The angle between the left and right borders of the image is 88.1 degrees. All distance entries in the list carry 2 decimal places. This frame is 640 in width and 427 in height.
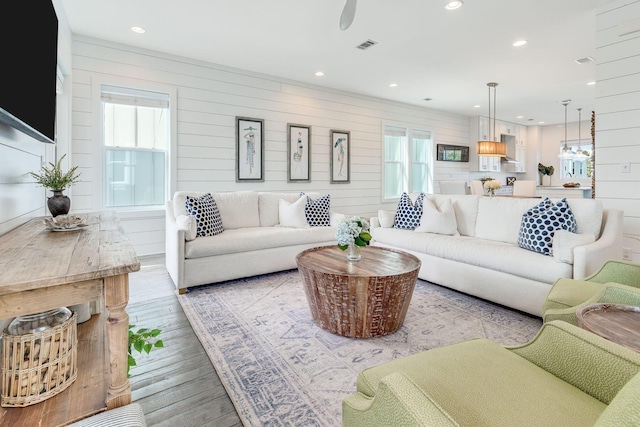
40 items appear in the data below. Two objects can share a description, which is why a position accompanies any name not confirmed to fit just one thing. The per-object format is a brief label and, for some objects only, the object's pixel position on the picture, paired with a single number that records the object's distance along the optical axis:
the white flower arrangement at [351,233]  2.61
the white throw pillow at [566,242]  2.47
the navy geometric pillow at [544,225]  2.73
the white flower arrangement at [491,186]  5.76
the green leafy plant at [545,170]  9.17
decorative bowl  1.76
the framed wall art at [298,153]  5.62
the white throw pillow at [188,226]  3.30
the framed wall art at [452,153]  7.89
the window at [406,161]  7.20
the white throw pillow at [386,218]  4.27
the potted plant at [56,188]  2.10
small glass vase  2.69
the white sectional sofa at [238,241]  3.30
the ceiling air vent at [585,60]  4.58
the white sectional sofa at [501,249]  2.50
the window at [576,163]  8.66
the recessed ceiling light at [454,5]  3.19
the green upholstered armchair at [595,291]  1.50
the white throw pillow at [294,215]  4.29
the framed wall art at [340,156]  6.17
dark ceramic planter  2.09
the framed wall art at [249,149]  5.10
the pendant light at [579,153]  8.36
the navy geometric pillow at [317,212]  4.42
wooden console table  0.90
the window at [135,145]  4.27
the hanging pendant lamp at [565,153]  8.07
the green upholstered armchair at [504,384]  0.81
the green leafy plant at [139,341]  1.29
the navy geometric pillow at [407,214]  4.00
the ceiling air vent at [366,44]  4.12
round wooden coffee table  2.24
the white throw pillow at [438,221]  3.75
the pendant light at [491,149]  5.92
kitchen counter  7.27
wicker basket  0.97
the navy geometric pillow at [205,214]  3.54
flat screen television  1.21
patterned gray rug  1.68
